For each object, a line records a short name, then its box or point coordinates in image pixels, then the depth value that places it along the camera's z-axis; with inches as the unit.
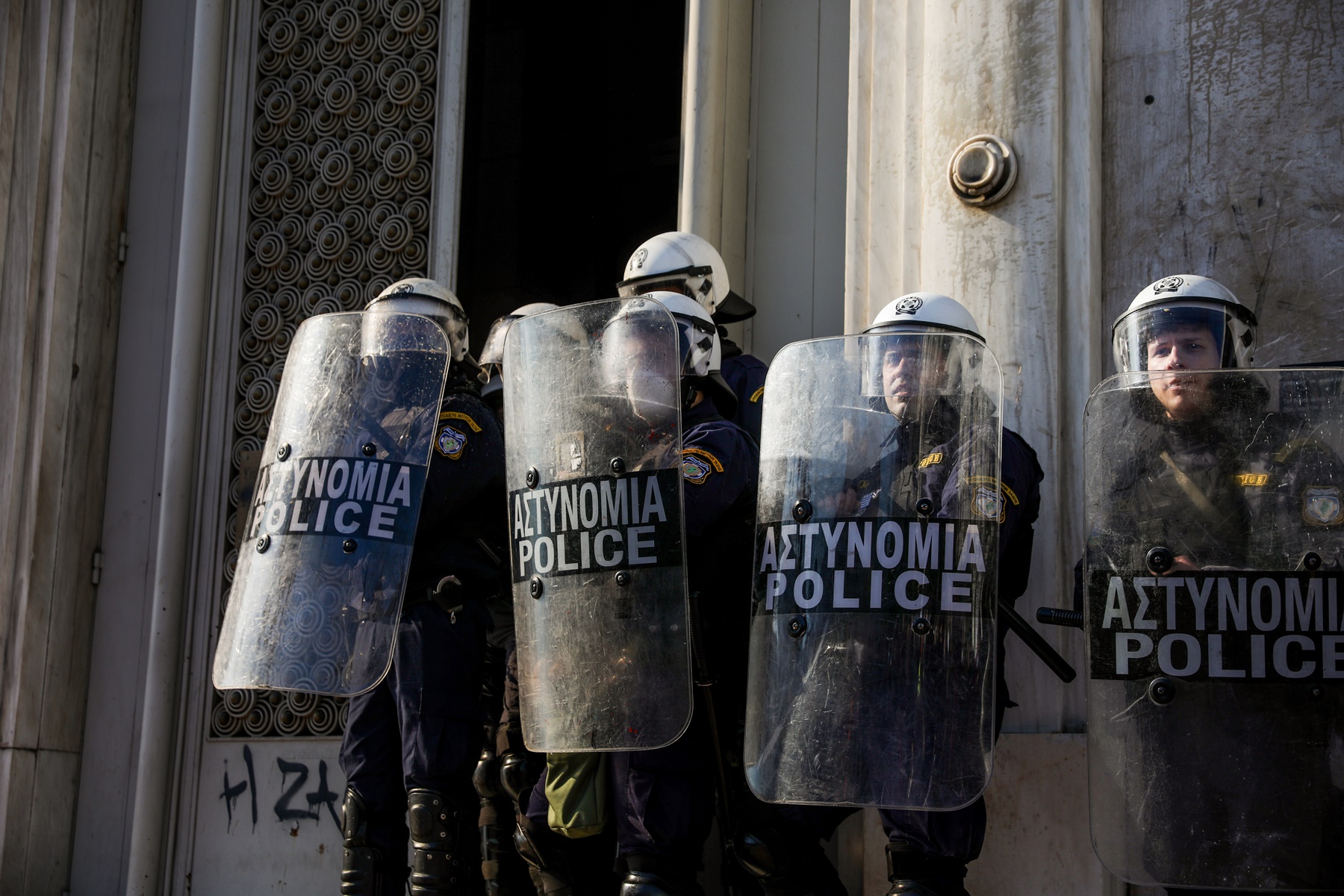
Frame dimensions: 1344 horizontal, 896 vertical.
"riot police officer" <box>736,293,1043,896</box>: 128.7
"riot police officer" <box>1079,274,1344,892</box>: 120.8
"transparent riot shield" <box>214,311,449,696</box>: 155.1
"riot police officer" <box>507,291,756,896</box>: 142.5
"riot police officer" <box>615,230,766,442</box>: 183.3
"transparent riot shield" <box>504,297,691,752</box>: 141.6
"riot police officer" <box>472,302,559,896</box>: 161.2
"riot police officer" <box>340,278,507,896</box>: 159.5
